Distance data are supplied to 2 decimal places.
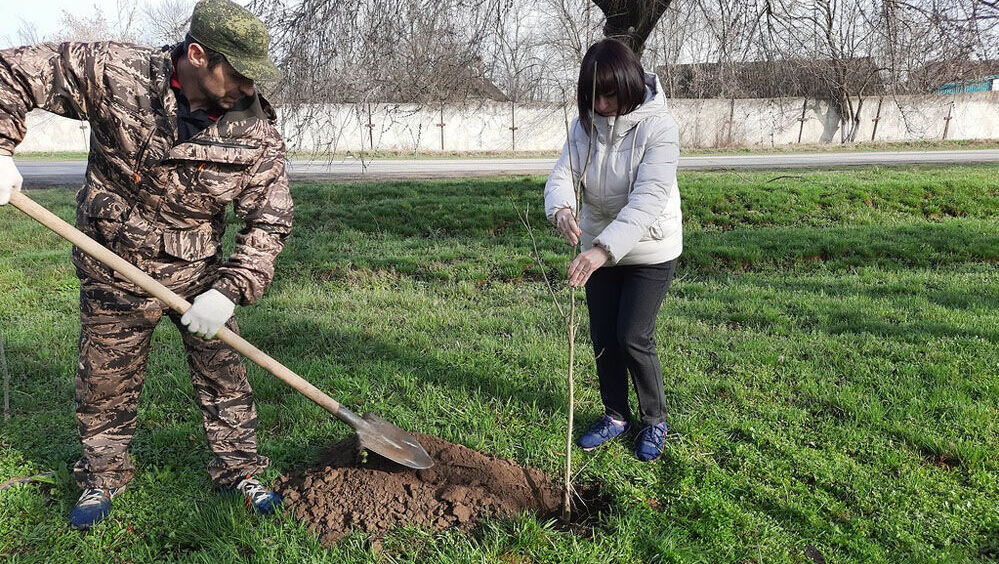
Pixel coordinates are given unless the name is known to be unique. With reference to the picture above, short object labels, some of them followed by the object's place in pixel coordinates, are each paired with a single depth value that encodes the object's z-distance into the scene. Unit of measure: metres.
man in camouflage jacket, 2.20
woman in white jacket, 2.60
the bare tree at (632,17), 6.42
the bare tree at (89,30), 28.86
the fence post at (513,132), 23.11
